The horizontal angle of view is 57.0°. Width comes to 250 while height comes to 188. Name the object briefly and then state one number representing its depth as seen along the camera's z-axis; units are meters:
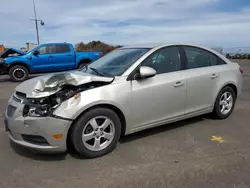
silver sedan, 2.84
